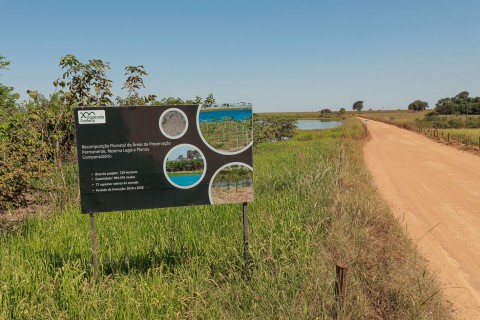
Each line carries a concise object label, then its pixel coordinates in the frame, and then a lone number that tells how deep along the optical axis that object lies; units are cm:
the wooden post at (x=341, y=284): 249
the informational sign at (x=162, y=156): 310
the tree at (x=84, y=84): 599
